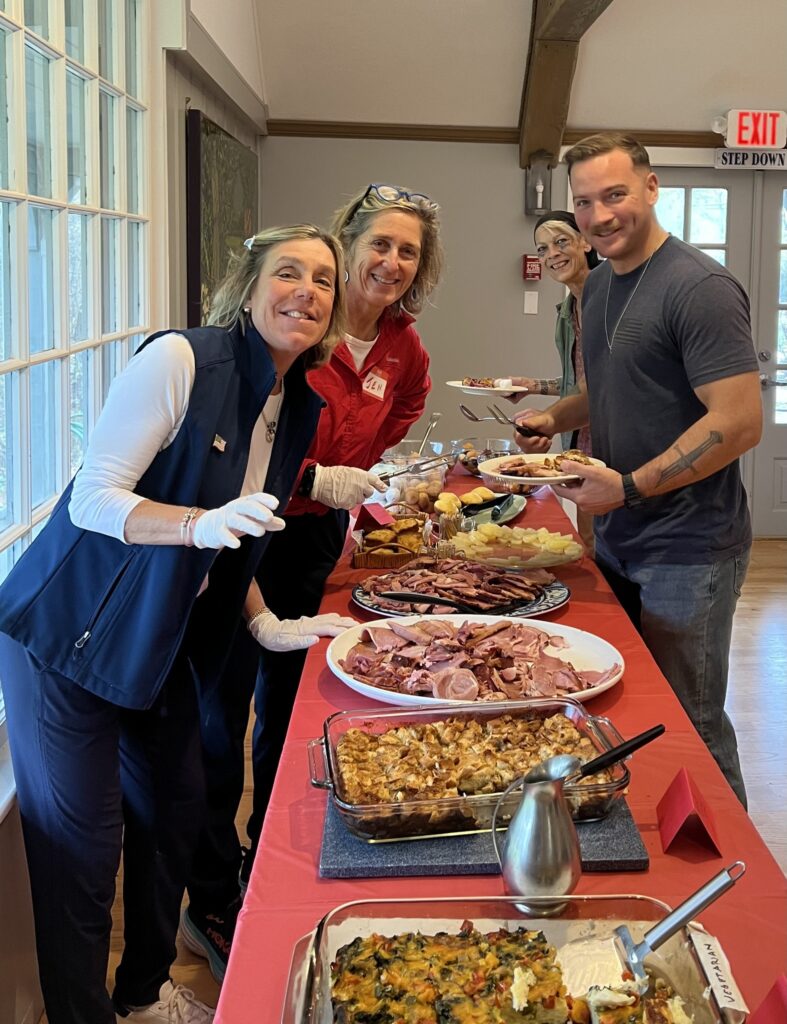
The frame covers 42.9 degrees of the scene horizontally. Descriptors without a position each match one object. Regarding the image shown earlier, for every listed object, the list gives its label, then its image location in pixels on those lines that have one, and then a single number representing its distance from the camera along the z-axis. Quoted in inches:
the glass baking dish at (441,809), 41.6
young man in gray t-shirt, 76.0
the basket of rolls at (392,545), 88.0
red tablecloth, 35.0
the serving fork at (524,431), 105.0
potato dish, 86.6
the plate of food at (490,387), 135.7
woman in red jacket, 85.3
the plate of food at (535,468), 78.4
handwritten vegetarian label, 29.7
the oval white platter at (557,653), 56.0
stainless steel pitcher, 36.9
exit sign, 217.0
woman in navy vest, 58.7
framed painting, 138.9
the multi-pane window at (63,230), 77.9
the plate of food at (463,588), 72.9
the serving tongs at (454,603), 72.4
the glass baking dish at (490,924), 31.4
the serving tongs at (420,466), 106.9
